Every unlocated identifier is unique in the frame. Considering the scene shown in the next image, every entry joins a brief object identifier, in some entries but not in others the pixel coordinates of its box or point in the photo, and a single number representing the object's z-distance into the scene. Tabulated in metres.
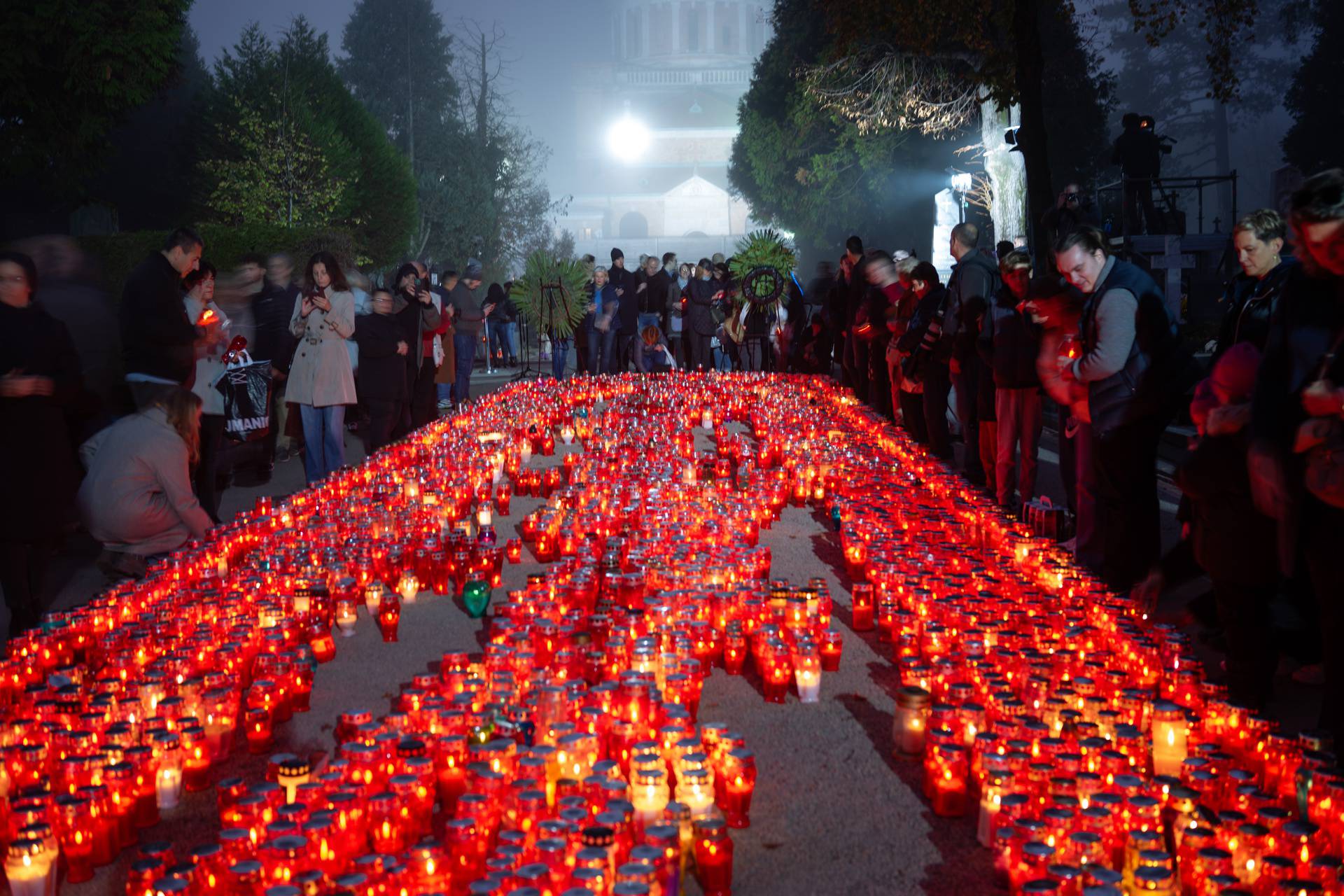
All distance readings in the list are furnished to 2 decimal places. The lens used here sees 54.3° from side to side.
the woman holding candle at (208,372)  9.44
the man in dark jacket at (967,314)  10.27
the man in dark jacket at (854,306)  15.27
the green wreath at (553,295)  24.42
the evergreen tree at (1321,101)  39.72
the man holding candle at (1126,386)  6.80
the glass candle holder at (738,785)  4.07
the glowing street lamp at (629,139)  135.00
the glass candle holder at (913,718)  4.75
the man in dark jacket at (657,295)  23.19
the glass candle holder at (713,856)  3.54
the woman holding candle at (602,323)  21.91
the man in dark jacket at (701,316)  21.77
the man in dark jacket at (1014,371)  9.02
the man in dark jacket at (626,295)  22.05
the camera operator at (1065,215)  15.09
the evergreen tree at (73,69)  30.86
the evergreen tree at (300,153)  41.75
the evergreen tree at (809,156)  43.62
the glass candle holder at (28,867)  3.52
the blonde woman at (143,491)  7.14
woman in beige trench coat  10.70
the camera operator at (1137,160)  22.14
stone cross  23.34
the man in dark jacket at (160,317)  8.34
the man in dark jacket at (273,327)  12.41
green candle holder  6.75
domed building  114.88
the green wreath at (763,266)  21.61
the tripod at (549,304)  24.33
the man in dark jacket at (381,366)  12.16
